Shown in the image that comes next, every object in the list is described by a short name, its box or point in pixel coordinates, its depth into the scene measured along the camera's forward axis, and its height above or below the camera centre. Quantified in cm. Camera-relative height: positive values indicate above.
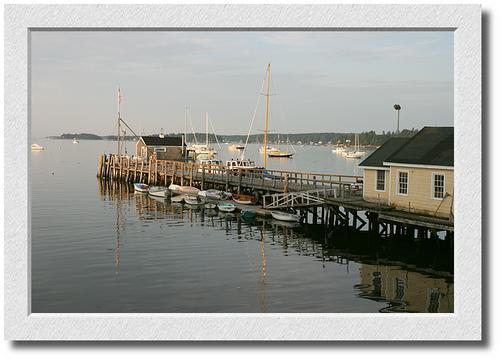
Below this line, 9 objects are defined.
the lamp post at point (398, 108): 2774 +239
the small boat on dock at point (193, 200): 4309 -276
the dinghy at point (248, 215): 3641 -319
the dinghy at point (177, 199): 4425 -274
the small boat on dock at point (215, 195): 4307 -238
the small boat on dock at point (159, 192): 4800 -244
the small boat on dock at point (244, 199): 4121 -257
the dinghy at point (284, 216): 3506 -312
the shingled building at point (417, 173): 2488 -50
